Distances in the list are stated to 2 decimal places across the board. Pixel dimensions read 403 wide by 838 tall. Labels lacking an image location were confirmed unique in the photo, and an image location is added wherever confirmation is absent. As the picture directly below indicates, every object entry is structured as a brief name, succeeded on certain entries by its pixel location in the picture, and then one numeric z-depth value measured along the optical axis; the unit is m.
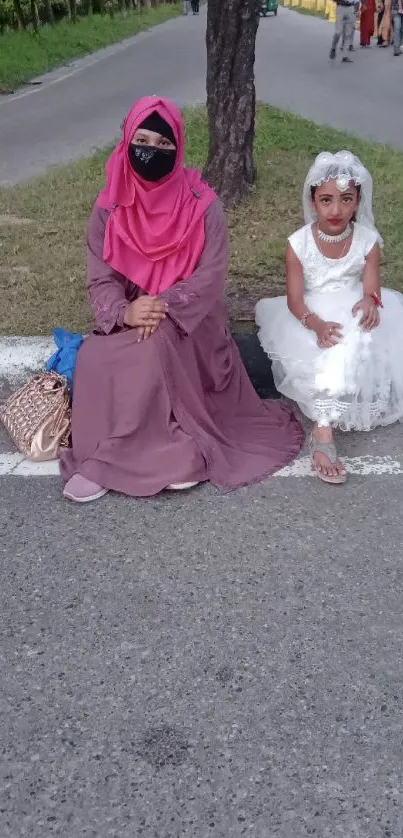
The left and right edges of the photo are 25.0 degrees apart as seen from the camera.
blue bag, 3.73
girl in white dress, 3.54
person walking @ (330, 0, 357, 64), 16.79
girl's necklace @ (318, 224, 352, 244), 3.72
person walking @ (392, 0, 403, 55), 18.28
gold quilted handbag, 3.52
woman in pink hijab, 3.33
